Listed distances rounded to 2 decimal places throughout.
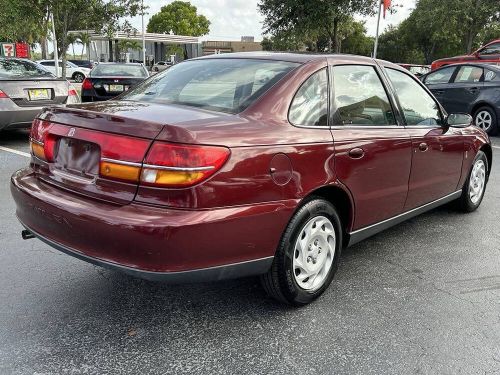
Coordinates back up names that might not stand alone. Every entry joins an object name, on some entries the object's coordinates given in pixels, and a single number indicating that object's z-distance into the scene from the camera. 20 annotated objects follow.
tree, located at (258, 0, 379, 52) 21.41
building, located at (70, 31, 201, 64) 35.41
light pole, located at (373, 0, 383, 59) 20.98
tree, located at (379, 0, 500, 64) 27.12
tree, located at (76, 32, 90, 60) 27.80
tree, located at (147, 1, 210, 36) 65.94
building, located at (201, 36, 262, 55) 78.96
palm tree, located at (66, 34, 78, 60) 39.81
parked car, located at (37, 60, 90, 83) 31.19
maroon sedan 2.35
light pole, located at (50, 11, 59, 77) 18.78
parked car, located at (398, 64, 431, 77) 23.54
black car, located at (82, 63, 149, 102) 10.61
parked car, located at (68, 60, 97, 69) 36.09
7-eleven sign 21.55
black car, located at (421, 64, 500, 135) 10.20
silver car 7.27
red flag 21.07
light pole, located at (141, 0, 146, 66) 17.33
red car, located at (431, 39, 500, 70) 13.74
